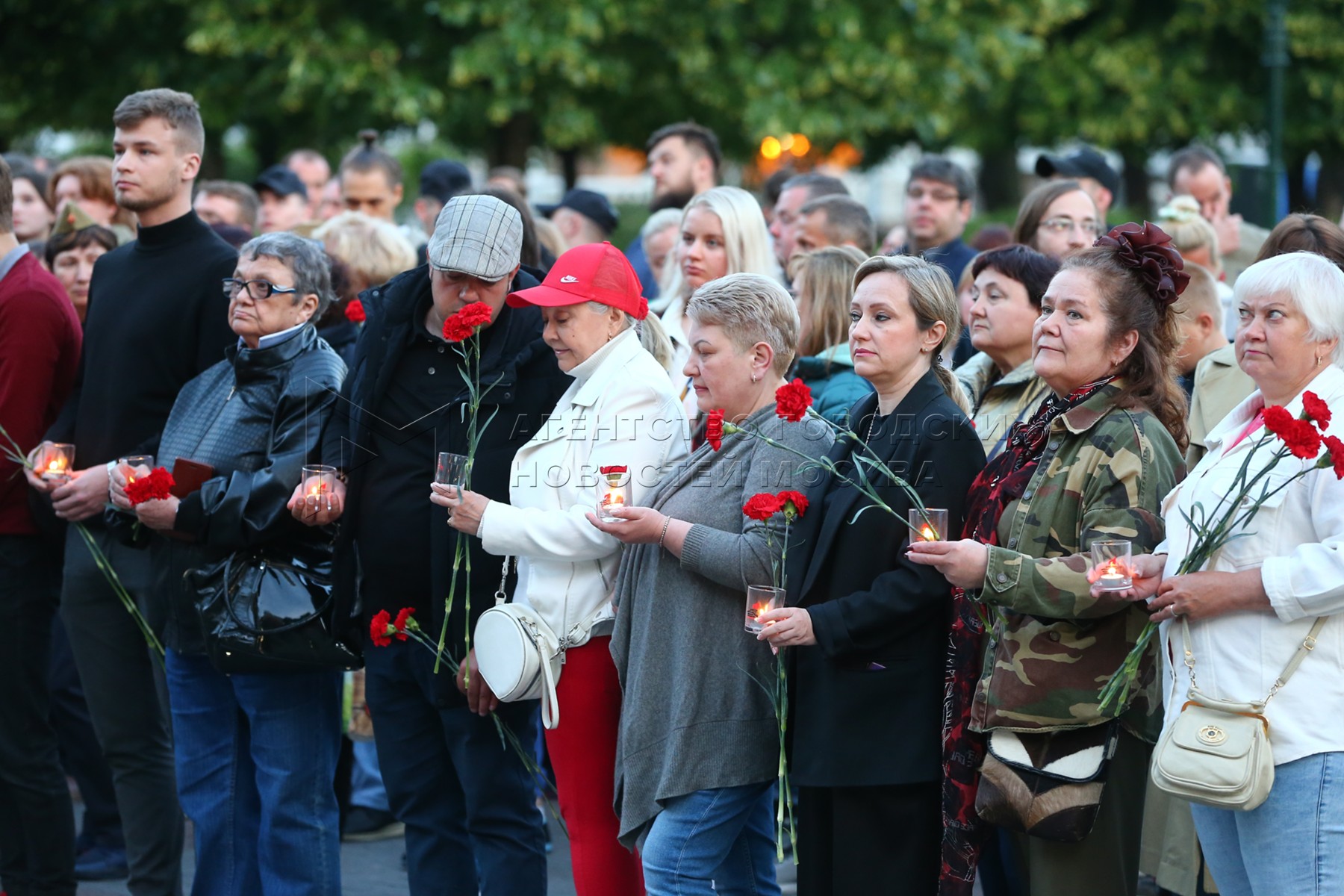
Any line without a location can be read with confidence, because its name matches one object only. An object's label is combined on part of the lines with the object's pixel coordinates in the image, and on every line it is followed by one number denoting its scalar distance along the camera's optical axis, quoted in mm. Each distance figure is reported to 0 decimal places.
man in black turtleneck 10719
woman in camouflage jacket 7437
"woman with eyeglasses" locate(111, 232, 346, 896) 9875
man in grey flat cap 9367
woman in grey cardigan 8359
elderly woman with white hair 6797
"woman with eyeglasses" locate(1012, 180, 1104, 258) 12961
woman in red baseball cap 8836
